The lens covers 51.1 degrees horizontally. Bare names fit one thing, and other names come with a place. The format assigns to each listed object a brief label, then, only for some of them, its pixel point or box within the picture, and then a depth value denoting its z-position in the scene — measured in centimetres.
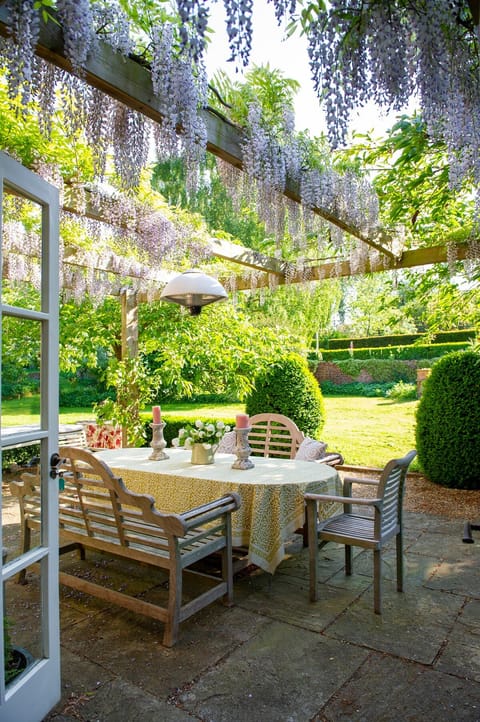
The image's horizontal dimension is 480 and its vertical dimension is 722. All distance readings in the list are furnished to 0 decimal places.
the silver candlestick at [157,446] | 361
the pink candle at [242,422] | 326
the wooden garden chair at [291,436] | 385
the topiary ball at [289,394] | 604
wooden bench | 228
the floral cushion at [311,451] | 368
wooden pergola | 177
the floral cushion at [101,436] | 602
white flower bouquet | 336
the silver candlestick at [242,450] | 324
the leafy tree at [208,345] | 567
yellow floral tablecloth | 283
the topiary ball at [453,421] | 502
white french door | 174
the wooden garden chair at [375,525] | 256
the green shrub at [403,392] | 1215
